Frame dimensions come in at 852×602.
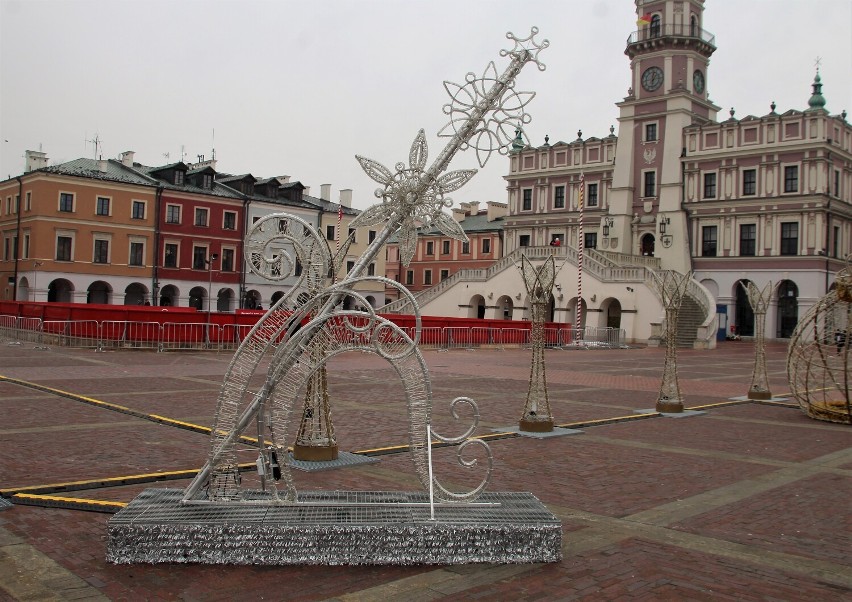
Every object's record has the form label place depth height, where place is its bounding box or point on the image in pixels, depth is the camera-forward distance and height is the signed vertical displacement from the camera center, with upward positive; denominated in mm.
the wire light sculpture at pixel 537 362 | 12164 -536
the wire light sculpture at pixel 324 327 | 6230 -38
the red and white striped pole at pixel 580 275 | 39925 +2846
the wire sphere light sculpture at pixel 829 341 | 14055 -95
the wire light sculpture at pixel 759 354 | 18375 -451
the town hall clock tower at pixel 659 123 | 52750 +14545
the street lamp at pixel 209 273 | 52122 +3262
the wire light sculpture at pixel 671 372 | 15148 -786
